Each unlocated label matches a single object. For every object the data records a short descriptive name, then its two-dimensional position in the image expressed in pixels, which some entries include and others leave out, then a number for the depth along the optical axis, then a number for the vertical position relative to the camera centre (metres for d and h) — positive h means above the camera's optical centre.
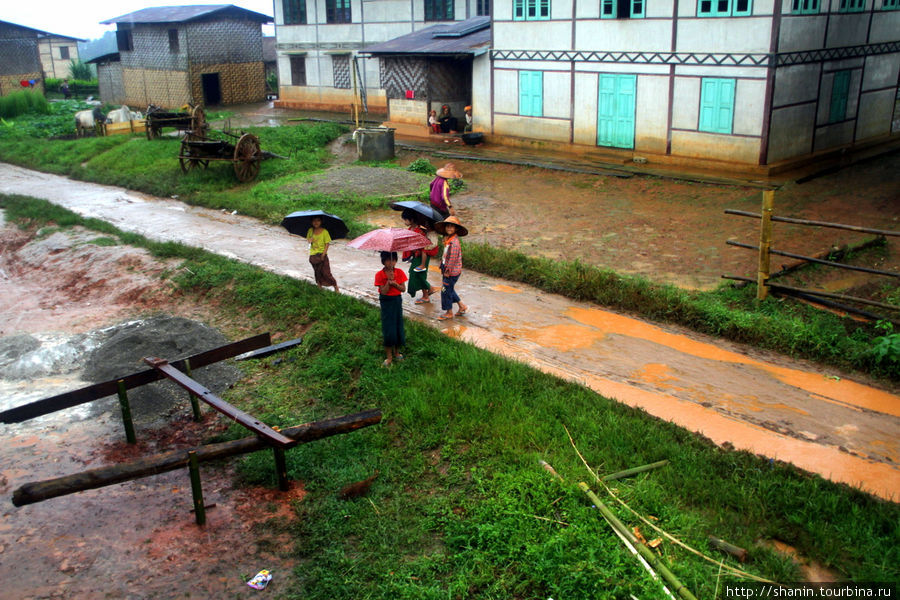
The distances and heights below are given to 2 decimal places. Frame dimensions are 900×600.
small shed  25.42 +0.63
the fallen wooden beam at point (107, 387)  6.88 -2.74
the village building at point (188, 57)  34.12 +1.68
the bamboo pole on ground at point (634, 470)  6.07 -3.08
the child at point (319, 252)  10.36 -2.18
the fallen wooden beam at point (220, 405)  6.00 -2.68
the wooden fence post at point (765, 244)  9.88 -2.08
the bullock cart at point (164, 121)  23.59 -0.84
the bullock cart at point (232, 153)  19.06 -1.51
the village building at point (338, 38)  30.23 +2.20
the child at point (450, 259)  9.52 -2.14
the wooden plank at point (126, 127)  26.39 -1.13
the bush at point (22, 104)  32.28 -0.34
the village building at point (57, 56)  48.19 +2.53
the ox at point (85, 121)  27.16 -0.91
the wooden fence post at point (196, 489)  5.80 -3.04
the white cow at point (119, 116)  26.94 -0.76
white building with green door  17.64 +0.21
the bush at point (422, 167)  19.92 -2.01
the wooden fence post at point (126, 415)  7.28 -3.08
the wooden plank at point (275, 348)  8.43 -2.80
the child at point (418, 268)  9.95 -2.40
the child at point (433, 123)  25.61 -1.13
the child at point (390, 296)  8.21 -2.19
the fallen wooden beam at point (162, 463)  5.35 -2.72
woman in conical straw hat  11.37 -1.51
